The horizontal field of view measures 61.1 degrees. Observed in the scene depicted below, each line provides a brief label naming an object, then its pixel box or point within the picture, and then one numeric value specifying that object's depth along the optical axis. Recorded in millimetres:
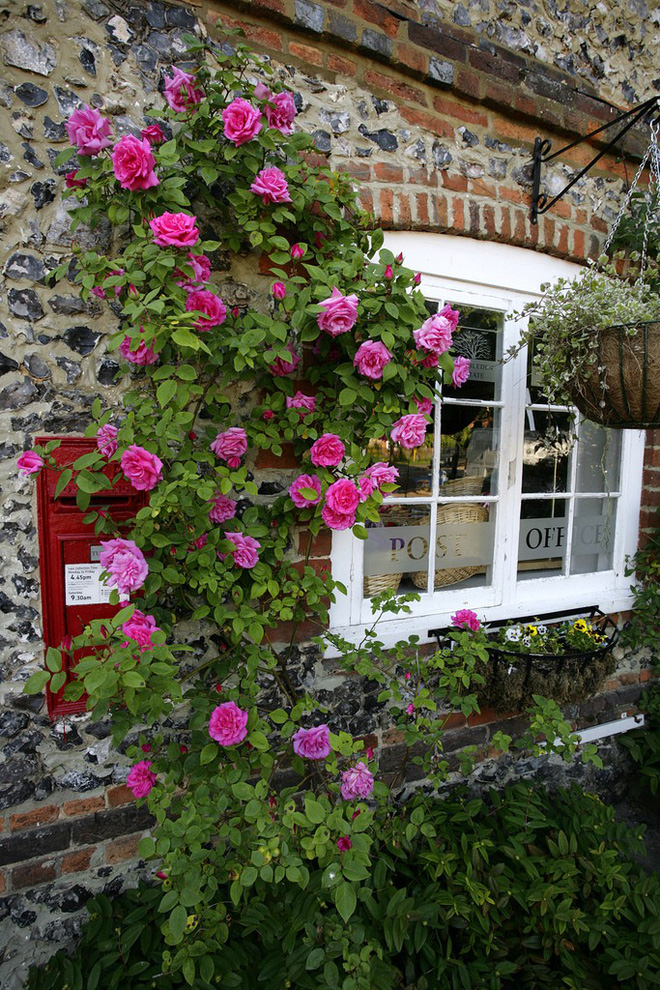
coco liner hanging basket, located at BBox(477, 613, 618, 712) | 2510
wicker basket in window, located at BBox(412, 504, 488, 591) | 2634
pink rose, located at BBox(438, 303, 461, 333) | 1791
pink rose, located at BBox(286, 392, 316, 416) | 1898
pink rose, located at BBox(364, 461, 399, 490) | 1771
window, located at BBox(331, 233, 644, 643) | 2477
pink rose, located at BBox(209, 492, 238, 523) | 1818
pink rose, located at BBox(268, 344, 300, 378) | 1884
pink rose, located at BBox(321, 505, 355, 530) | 1751
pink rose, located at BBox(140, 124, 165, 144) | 1686
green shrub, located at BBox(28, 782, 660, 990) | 1744
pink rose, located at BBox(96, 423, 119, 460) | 1617
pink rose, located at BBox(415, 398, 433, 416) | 1883
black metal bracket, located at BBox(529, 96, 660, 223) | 2553
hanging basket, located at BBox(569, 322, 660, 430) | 2020
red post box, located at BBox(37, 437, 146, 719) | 1761
